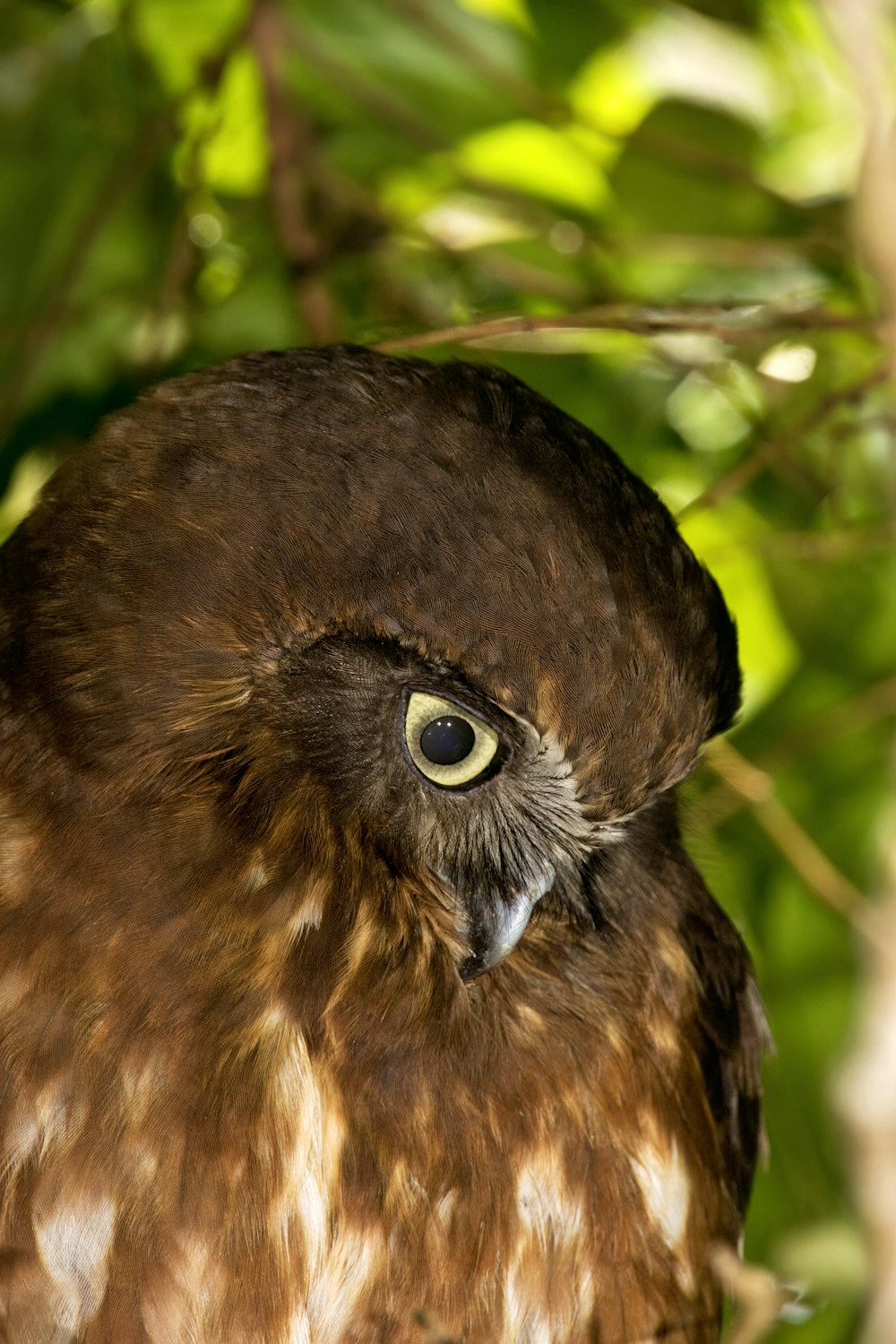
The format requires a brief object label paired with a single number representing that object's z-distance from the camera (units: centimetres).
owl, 345
